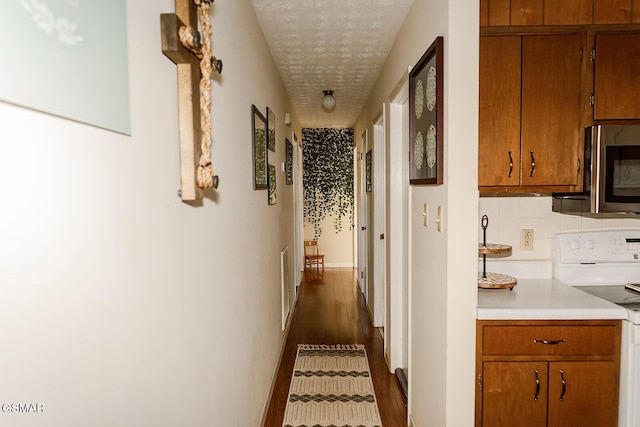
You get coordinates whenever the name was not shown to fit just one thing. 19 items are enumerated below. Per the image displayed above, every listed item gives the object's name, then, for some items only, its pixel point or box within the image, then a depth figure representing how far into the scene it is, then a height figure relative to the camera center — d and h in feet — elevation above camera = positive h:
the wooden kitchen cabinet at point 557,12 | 5.76 +2.62
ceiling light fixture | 13.84 +3.29
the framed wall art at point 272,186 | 9.52 +0.28
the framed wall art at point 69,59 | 1.77 +0.72
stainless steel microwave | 5.96 +0.40
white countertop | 5.79 -1.62
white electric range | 7.41 -1.18
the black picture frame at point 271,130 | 9.60 +1.70
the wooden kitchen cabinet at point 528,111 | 5.91 +1.24
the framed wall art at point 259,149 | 7.57 +0.97
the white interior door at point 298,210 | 18.37 -0.58
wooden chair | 22.54 -3.24
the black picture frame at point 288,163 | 13.55 +1.20
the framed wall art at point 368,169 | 14.53 +1.05
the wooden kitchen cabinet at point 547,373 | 5.84 -2.56
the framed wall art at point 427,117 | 5.88 +1.28
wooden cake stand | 6.76 -1.42
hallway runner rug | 8.27 -4.48
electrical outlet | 7.65 -0.80
